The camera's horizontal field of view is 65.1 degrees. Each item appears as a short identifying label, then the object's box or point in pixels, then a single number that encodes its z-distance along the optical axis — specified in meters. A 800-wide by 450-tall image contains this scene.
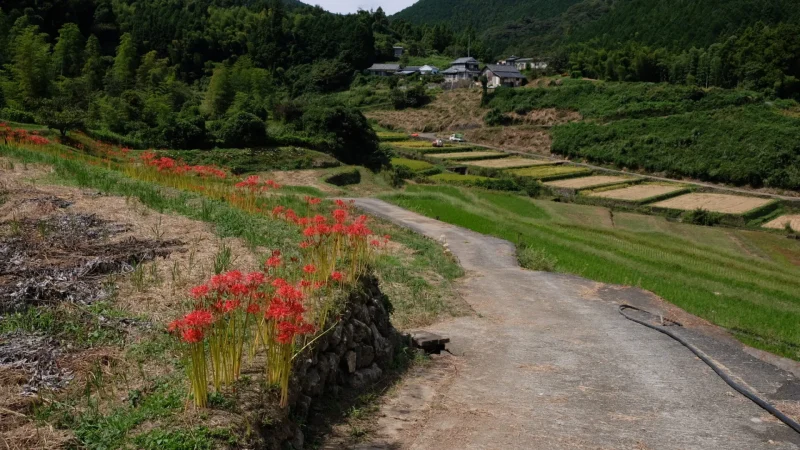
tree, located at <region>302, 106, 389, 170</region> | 41.53
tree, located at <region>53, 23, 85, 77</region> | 50.72
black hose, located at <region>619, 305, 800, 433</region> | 7.53
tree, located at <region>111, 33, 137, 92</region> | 46.51
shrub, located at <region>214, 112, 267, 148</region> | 34.72
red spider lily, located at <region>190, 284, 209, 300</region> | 5.30
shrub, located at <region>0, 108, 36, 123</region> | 27.92
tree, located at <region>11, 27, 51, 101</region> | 34.38
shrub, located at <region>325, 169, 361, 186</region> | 34.12
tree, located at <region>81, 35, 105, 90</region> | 47.31
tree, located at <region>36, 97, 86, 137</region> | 25.40
